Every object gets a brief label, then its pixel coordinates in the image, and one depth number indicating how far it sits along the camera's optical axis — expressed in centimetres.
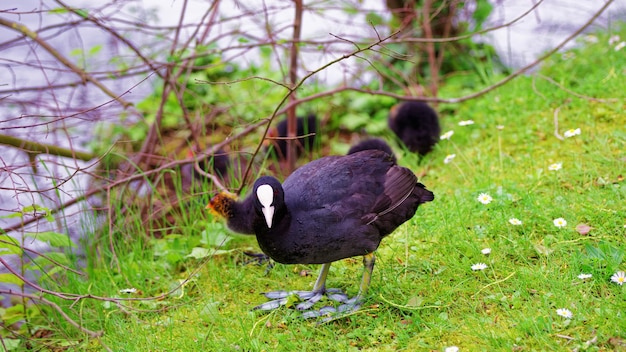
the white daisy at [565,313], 502
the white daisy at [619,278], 530
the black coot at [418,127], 923
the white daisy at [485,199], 695
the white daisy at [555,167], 739
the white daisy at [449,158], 828
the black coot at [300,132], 1031
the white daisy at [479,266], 591
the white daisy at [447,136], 871
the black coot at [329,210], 557
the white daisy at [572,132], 781
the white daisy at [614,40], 1064
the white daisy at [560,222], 637
